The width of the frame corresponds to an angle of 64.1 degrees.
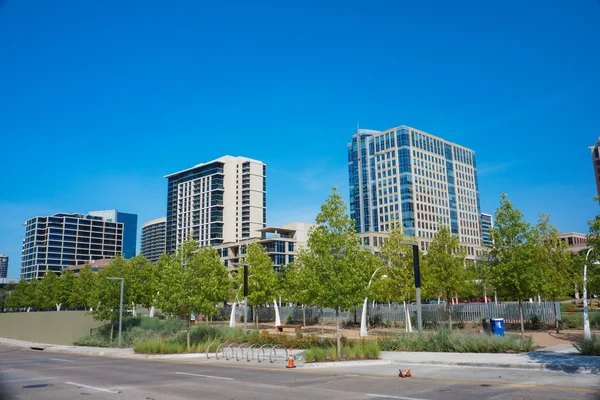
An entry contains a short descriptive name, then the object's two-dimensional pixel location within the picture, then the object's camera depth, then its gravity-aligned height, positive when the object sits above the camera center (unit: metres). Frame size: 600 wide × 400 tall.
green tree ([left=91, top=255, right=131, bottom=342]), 37.38 -0.19
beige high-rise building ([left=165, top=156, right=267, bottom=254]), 174.00 +34.37
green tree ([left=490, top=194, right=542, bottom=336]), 29.34 +1.96
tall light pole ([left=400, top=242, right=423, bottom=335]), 22.92 +0.57
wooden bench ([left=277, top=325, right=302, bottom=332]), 37.31 -3.02
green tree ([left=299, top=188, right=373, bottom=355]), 21.78 +1.40
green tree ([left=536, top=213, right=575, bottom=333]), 37.22 +2.38
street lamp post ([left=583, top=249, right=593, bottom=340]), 25.48 -1.79
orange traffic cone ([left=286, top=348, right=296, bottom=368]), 19.45 -2.74
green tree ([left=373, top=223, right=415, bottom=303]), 39.41 +1.48
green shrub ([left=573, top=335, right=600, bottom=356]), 18.47 -2.25
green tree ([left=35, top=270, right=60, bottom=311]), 75.00 +1.11
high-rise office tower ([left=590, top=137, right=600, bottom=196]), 150.00 +39.78
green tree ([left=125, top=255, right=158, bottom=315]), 39.78 +1.20
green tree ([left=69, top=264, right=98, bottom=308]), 65.06 +1.45
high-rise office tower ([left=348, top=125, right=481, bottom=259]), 139.99 +32.39
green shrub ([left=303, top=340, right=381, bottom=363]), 20.62 -2.61
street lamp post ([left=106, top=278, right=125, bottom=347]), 34.56 -1.85
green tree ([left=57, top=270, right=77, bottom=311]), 72.75 +1.48
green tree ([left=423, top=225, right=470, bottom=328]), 36.72 +1.75
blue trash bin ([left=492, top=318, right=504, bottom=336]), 25.94 -2.01
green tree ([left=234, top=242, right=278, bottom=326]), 46.88 +1.44
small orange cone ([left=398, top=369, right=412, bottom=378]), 15.38 -2.64
